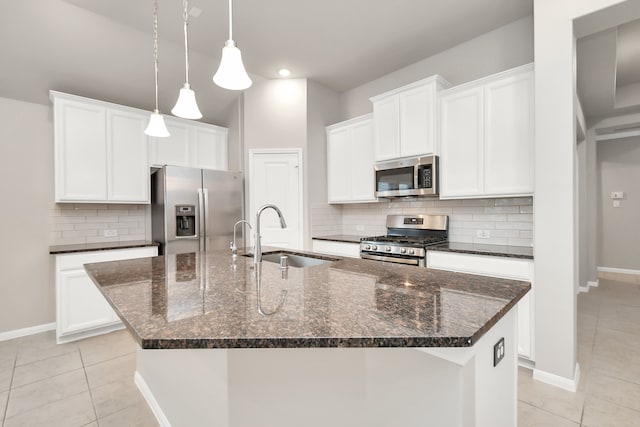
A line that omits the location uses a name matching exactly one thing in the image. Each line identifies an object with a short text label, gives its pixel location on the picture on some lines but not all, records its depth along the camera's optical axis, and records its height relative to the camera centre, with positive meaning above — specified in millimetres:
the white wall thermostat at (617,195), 5371 +258
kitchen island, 834 -335
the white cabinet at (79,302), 2939 -847
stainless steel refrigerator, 3418 +74
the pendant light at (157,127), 2055 +584
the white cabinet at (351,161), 3742 +649
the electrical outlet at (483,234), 2992 -224
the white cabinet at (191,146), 3717 +861
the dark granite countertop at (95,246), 2972 -324
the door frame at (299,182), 3982 +398
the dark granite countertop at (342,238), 3601 -315
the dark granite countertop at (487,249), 2365 -320
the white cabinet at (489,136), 2502 +653
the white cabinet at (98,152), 3094 +670
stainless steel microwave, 3049 +365
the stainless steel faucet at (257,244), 1871 -186
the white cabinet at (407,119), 3043 +967
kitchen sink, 2116 -329
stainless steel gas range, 2887 -280
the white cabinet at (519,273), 2299 -483
